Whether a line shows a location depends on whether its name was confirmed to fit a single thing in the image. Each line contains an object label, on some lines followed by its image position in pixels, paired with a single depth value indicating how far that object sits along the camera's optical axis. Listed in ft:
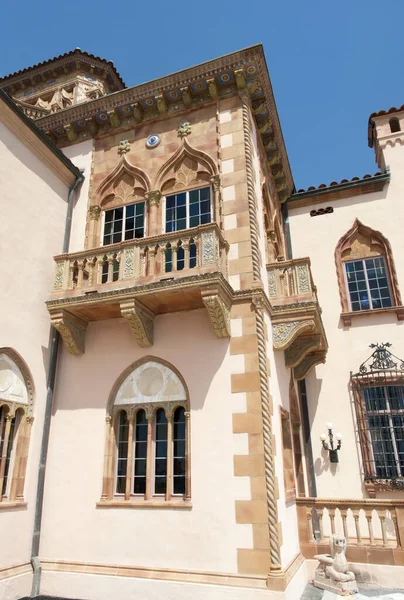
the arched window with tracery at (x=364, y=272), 41.06
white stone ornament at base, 25.48
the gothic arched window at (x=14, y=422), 26.43
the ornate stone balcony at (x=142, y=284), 26.32
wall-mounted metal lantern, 36.50
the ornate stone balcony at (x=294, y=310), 29.73
